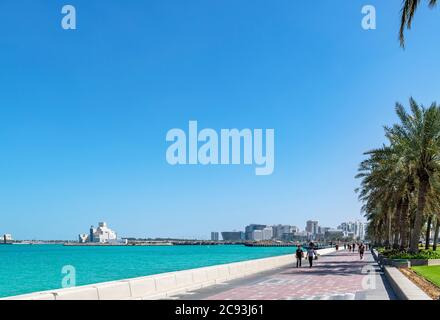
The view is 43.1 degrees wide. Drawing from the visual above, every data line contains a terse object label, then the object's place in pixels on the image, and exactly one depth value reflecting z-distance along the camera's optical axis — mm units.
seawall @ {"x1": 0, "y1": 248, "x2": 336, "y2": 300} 12344
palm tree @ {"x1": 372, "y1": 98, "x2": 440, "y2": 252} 33750
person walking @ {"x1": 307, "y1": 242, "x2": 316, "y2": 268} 35688
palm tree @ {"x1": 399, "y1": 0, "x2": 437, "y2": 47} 15414
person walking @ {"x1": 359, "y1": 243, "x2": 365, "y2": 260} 50447
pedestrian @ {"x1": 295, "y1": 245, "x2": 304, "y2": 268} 36469
